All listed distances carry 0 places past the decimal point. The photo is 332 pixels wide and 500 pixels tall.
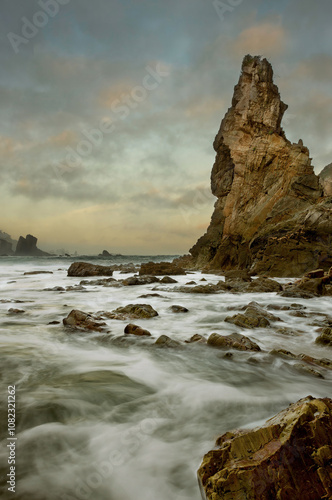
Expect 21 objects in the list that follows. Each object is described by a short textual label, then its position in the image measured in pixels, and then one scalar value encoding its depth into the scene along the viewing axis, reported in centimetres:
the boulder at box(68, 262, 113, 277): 2225
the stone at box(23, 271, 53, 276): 2547
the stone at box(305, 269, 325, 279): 1217
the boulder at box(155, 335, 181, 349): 492
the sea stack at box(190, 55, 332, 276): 1644
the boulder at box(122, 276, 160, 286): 1575
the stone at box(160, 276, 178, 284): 1636
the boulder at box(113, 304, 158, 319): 721
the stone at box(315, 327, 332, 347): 489
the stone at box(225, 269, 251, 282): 1541
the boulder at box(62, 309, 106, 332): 596
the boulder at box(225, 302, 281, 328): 618
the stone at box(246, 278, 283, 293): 1150
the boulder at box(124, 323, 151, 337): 551
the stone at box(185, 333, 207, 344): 507
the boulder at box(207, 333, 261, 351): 459
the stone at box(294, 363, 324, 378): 363
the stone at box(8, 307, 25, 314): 767
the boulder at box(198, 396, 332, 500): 147
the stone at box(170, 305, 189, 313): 809
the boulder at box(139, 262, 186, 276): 2191
